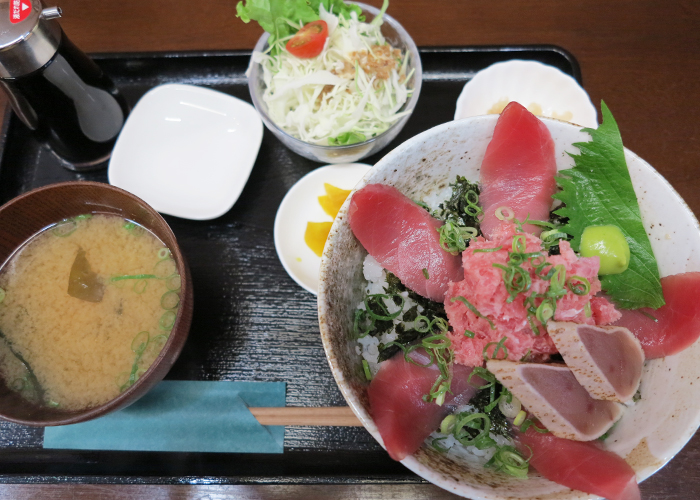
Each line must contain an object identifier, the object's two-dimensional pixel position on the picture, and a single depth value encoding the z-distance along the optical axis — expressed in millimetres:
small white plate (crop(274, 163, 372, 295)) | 331
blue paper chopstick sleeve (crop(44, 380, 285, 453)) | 295
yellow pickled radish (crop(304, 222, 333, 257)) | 340
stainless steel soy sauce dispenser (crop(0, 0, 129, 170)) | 283
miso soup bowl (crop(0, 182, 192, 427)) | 262
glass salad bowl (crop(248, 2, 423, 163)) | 339
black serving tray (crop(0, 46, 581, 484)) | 296
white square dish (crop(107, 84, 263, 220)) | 347
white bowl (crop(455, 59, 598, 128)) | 345
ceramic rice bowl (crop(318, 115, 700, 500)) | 230
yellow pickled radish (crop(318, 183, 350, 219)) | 346
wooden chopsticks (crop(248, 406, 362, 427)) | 285
